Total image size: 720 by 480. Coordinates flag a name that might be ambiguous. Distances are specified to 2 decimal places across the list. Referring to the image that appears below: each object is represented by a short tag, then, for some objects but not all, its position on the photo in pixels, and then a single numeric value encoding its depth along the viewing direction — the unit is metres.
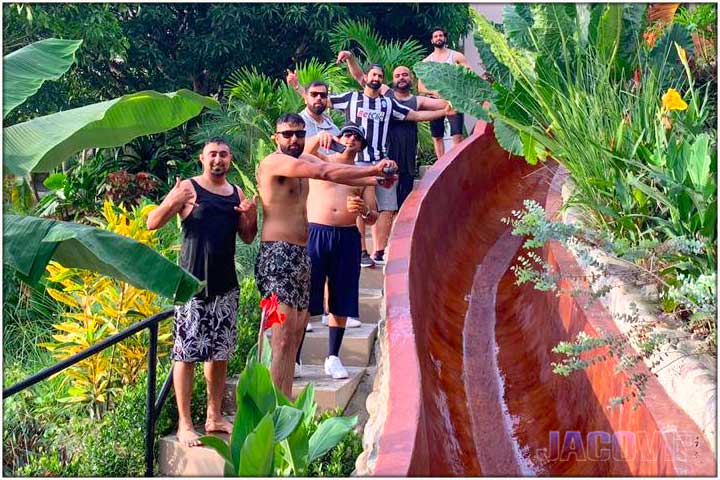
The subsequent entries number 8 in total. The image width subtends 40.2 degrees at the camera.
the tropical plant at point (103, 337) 7.42
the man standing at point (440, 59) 10.32
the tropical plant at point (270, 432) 4.22
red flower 4.53
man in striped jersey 7.90
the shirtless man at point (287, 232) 5.79
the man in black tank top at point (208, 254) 5.64
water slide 4.17
